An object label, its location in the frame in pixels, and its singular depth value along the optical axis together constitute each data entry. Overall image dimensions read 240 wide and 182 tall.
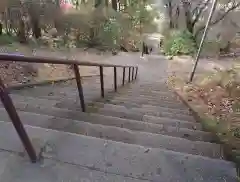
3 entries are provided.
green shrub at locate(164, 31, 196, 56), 15.52
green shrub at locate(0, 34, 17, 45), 11.88
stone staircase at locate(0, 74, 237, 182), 1.95
